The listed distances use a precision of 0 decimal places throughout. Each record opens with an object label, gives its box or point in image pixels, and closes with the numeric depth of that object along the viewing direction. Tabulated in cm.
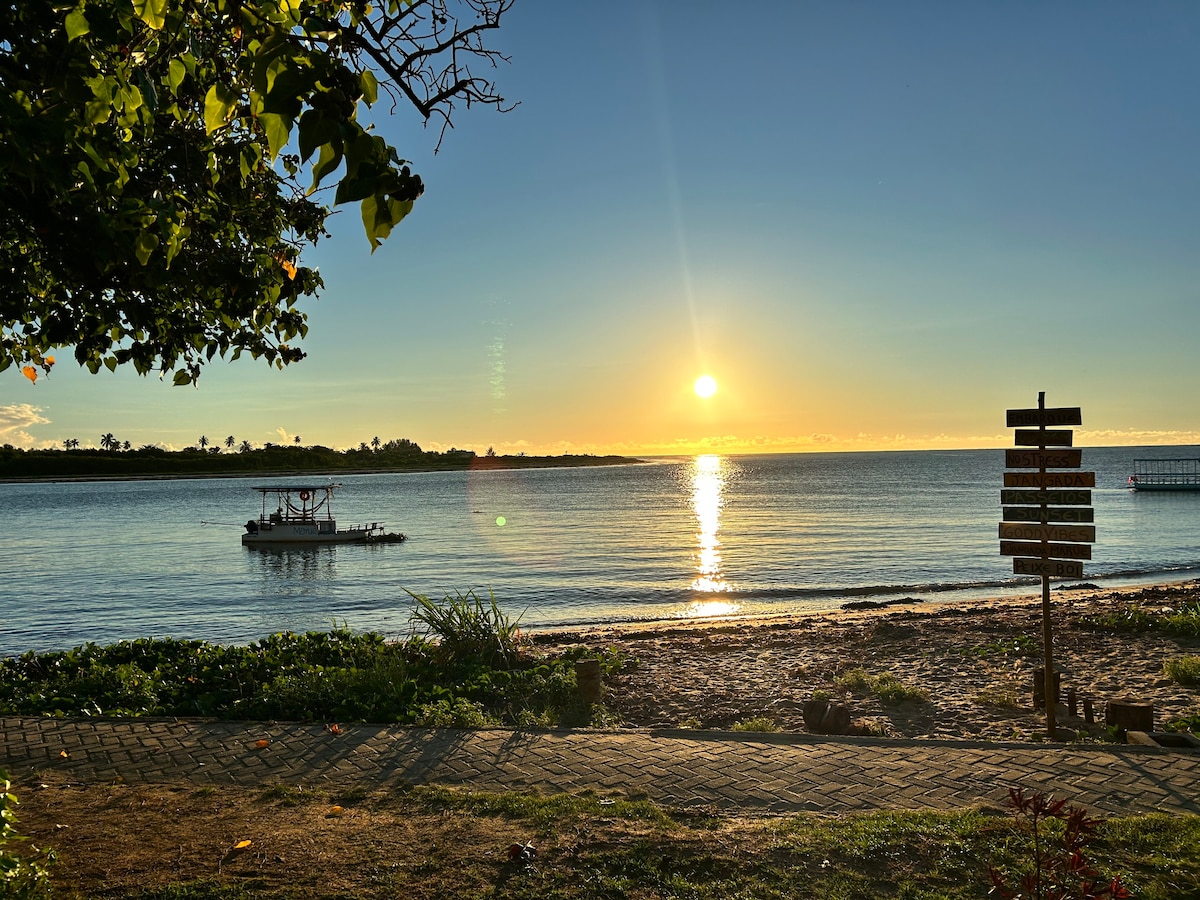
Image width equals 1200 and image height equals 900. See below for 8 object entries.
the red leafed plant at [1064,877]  284
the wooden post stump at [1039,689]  958
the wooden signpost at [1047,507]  790
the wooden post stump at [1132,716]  781
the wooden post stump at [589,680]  966
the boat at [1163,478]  7800
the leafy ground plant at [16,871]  354
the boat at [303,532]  5038
